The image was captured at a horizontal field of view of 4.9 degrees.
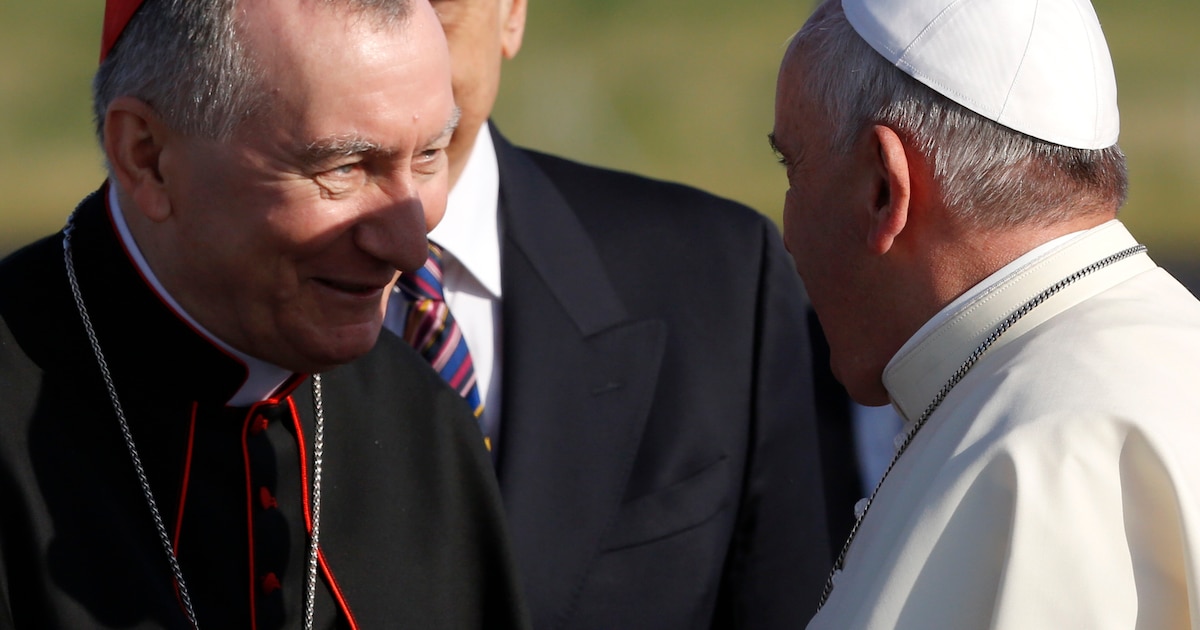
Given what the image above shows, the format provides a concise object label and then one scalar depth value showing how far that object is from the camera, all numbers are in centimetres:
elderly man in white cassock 746
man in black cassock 756
